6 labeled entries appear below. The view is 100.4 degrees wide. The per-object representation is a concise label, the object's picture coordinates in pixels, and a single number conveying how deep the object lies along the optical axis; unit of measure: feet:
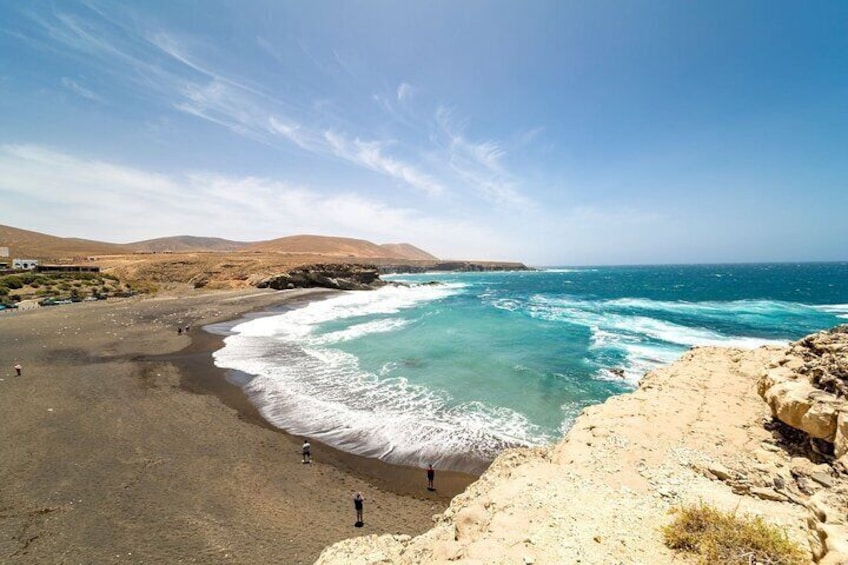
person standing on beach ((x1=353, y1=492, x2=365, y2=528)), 34.01
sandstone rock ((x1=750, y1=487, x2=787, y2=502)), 24.11
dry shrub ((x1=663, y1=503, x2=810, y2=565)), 16.92
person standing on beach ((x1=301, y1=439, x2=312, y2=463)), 43.68
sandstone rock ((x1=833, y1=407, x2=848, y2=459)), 26.55
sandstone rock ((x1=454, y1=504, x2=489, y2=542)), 22.16
